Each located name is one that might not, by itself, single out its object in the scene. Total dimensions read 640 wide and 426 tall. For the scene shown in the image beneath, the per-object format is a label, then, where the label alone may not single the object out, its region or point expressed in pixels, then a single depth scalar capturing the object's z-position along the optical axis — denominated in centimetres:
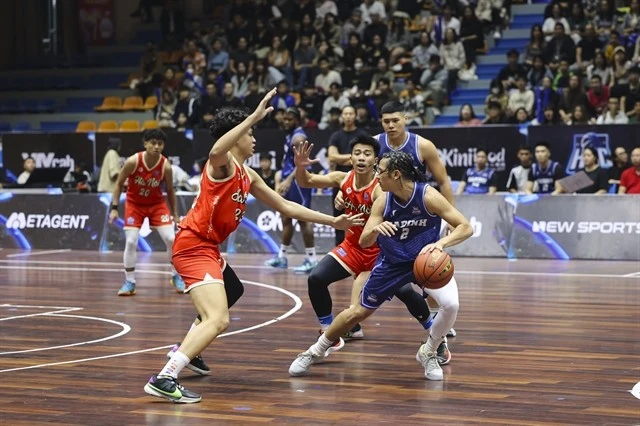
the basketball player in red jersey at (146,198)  1425
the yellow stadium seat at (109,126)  2764
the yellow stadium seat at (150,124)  2626
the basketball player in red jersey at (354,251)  976
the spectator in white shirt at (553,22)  2372
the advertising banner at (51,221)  2111
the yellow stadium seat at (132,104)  2854
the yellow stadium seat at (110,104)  2903
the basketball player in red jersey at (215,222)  766
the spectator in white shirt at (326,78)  2446
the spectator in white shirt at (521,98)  2211
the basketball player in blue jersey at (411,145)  1038
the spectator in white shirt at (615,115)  2034
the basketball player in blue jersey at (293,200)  1653
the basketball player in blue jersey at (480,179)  1947
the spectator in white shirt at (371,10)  2642
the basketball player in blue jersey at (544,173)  1892
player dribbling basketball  835
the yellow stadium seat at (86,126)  2811
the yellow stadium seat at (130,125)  2707
